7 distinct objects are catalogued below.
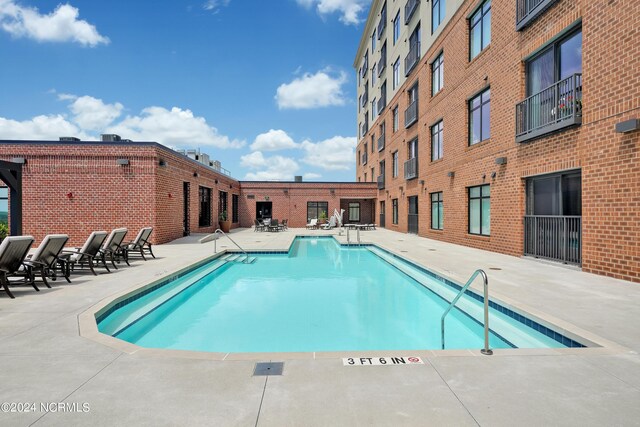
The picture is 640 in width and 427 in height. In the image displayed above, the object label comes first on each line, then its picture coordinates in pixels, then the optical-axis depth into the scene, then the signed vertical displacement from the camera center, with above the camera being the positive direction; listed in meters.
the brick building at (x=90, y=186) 12.78 +1.03
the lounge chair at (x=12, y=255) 5.23 -0.69
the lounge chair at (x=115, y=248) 7.98 -0.87
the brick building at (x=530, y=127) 6.46 +2.31
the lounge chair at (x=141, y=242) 9.25 -0.83
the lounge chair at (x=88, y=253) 7.19 -0.89
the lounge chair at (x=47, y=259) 5.87 -0.85
